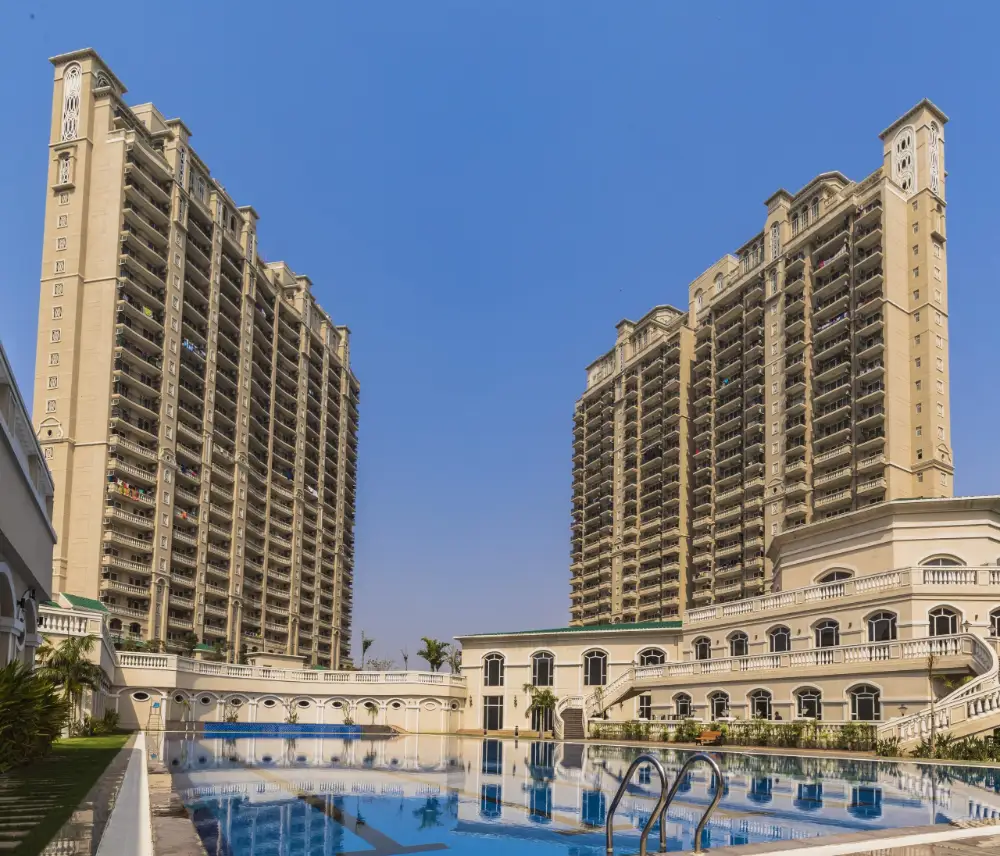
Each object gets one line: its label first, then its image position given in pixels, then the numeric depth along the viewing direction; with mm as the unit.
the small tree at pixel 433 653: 70875
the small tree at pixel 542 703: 55375
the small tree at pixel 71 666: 34281
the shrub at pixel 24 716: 17125
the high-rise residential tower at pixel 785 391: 77750
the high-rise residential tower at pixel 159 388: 73062
